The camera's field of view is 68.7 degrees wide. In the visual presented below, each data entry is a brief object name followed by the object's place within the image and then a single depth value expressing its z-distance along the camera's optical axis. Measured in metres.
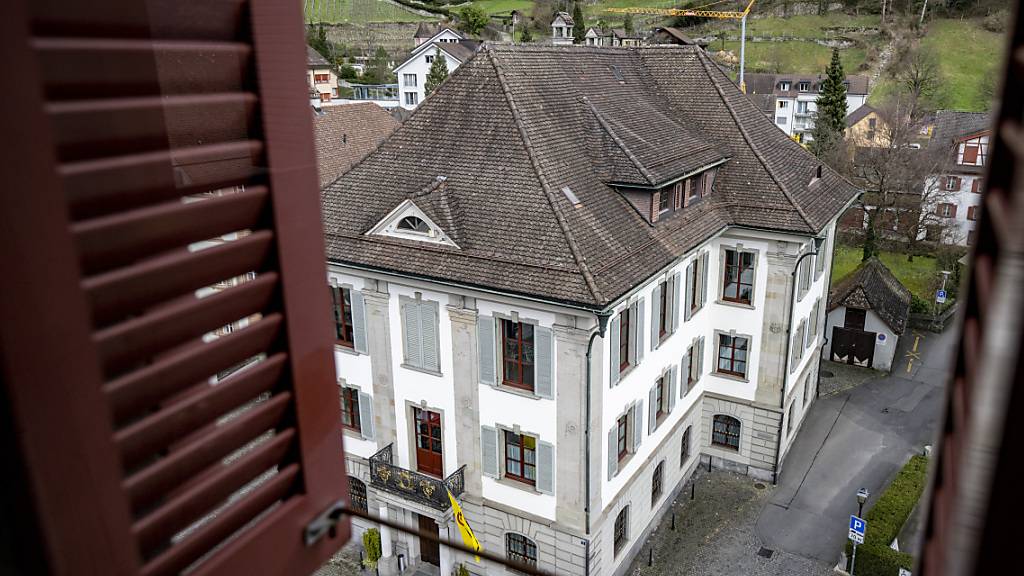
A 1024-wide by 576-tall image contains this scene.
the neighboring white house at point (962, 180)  47.69
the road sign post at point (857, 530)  19.22
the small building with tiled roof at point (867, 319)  33.91
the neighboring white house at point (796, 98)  80.25
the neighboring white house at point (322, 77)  76.94
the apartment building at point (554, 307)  17.64
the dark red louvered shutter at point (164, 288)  2.14
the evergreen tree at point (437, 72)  74.50
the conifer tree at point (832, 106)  51.84
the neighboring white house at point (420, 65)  80.25
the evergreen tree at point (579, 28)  92.74
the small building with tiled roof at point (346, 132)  34.81
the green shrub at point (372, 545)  21.12
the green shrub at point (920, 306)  39.72
